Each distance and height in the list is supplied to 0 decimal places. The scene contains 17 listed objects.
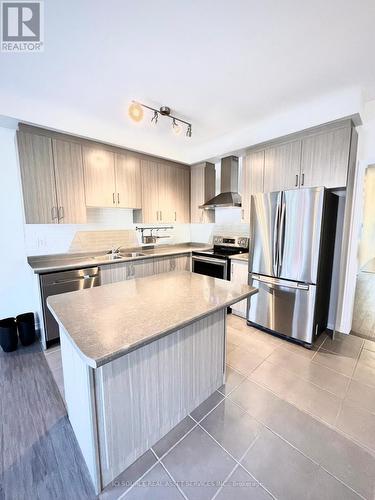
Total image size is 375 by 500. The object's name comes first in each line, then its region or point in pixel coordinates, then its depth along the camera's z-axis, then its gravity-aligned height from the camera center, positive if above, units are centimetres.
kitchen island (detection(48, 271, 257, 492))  111 -84
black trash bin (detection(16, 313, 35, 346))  258 -124
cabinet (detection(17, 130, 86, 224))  255 +51
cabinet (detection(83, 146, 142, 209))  303 +62
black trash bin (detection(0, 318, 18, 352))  247 -129
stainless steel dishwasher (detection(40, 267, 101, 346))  248 -74
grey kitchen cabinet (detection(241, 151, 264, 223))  310 +62
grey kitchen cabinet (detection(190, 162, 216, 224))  407 +60
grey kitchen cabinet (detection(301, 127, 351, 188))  238 +70
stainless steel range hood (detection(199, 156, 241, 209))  359 +59
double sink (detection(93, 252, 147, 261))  329 -53
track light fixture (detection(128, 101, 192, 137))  193 +118
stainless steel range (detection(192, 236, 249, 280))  340 -56
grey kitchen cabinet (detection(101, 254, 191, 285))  301 -69
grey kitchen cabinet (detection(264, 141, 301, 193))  274 +70
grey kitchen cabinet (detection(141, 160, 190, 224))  367 +51
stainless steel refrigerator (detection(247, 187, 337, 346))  238 -44
